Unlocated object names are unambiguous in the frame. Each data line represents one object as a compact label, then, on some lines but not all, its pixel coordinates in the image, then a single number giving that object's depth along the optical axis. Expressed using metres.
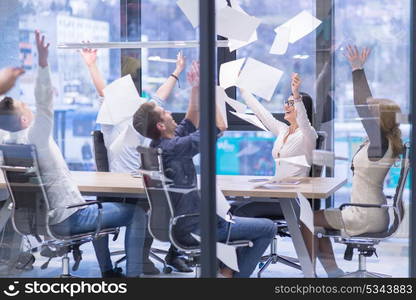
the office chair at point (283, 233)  4.91
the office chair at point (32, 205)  4.69
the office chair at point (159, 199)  4.59
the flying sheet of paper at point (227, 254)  4.59
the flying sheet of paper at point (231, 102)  4.62
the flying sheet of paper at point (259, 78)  5.27
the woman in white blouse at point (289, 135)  5.05
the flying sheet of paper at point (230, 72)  4.86
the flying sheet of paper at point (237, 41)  4.92
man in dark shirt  4.47
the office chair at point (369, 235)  4.84
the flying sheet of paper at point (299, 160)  5.04
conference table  4.66
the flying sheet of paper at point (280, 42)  5.41
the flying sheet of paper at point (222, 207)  4.60
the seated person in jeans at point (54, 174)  4.57
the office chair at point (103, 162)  4.60
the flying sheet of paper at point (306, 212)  4.99
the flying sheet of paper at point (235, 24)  4.70
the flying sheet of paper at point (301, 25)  5.05
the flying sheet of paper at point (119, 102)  4.62
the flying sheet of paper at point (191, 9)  4.48
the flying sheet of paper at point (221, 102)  4.56
